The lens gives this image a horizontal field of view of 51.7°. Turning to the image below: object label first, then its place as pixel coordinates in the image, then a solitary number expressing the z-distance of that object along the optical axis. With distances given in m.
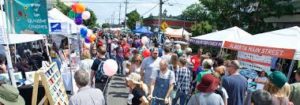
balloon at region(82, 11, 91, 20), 9.49
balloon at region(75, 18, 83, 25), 9.69
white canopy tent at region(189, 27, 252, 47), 10.43
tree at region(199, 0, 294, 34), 24.78
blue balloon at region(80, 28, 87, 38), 11.42
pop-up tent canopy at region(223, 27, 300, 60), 6.27
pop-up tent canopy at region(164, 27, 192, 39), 28.30
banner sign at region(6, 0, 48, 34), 5.40
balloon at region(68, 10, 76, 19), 9.79
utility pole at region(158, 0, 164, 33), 27.55
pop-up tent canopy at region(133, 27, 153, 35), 26.74
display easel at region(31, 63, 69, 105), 4.21
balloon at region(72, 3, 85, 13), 9.25
